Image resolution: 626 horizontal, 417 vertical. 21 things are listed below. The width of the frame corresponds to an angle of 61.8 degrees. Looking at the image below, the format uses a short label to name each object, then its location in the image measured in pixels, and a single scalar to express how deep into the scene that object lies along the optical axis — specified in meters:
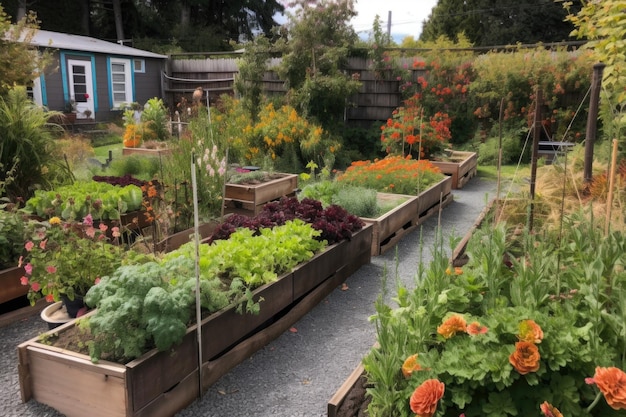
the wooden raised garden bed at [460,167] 7.87
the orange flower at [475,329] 1.84
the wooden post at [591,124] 4.65
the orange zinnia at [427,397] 1.68
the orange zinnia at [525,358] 1.69
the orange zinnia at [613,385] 1.54
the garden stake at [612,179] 2.73
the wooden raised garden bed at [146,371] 2.27
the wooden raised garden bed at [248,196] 5.76
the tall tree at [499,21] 22.47
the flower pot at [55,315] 2.94
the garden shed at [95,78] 13.93
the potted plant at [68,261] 2.82
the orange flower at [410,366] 1.88
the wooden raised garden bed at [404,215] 4.91
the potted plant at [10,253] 3.40
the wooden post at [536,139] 3.52
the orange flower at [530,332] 1.76
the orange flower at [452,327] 1.94
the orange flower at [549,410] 1.56
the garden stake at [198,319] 2.49
